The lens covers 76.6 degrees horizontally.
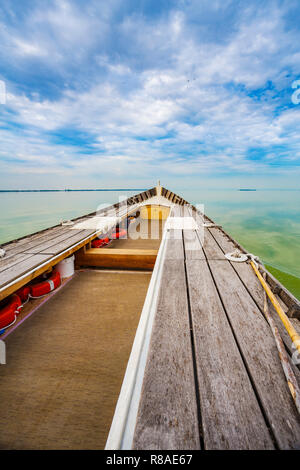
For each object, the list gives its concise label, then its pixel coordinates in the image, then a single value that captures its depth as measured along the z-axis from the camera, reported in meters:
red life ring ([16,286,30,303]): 3.04
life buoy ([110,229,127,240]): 6.59
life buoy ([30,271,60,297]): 3.21
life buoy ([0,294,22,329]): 2.49
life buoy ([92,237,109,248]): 5.28
